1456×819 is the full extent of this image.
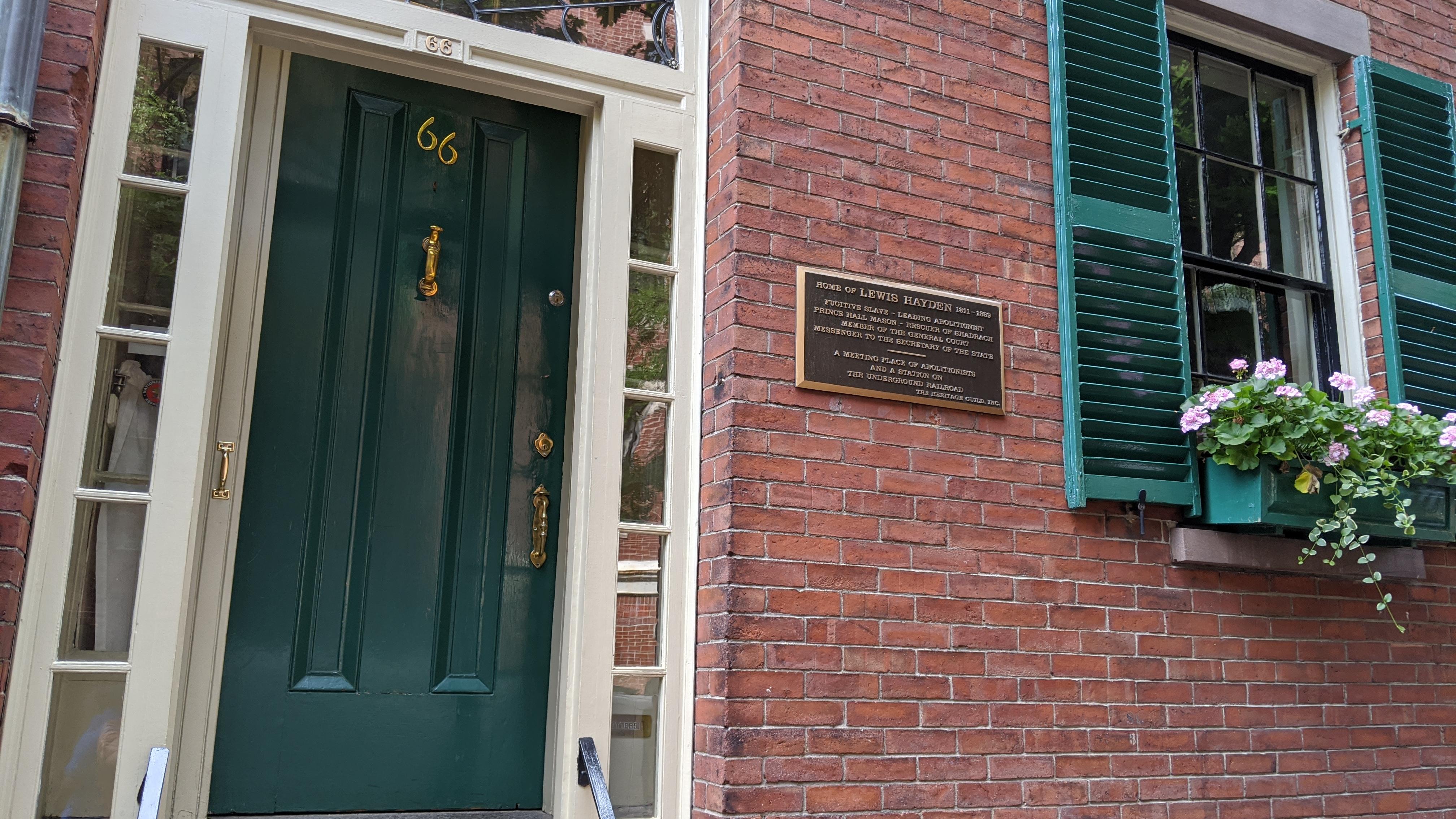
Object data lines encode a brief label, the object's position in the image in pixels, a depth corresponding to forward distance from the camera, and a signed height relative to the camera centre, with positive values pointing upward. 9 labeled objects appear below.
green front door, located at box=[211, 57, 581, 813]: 3.07 +0.45
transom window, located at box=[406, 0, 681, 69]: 3.37 +1.85
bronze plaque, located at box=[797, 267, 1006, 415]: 3.30 +0.87
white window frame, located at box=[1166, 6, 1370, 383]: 4.33 +1.90
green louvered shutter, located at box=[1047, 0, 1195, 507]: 3.62 +1.28
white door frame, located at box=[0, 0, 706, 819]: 2.68 +0.71
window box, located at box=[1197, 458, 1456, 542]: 3.53 +0.44
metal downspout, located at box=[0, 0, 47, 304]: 2.59 +1.20
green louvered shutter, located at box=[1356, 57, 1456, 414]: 4.25 +1.64
